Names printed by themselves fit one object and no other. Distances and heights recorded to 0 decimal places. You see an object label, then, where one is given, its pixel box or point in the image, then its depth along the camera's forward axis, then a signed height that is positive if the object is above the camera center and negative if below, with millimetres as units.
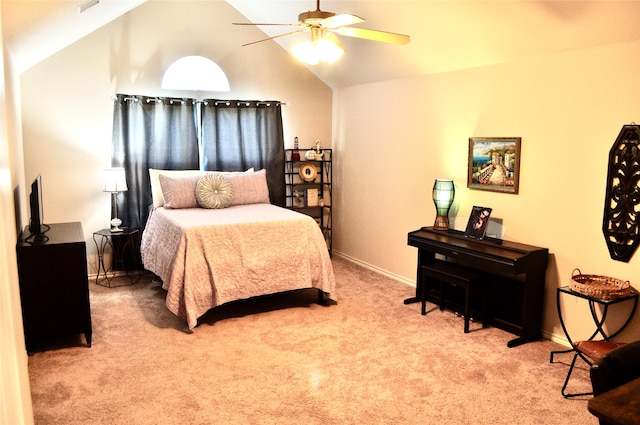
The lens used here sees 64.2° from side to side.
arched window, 5513 +788
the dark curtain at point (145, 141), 5105 +66
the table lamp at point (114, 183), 4836 -335
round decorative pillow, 4836 -424
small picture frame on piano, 4043 -606
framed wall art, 3883 -137
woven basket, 3021 -852
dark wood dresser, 3338 -934
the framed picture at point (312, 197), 6074 -596
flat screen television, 3518 -427
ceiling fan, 2841 +702
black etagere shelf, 6047 -464
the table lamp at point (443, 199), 4352 -452
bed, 3867 -861
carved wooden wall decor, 3102 -317
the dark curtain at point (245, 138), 5555 +101
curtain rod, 5109 +497
